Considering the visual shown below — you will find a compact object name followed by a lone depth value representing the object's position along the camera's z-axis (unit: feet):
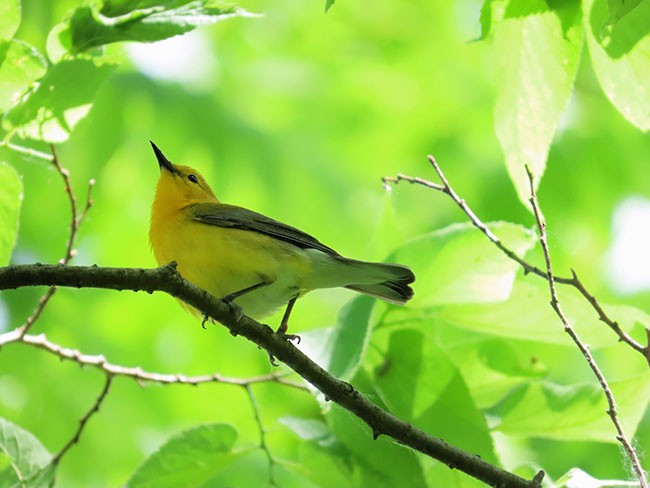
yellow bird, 29.78
